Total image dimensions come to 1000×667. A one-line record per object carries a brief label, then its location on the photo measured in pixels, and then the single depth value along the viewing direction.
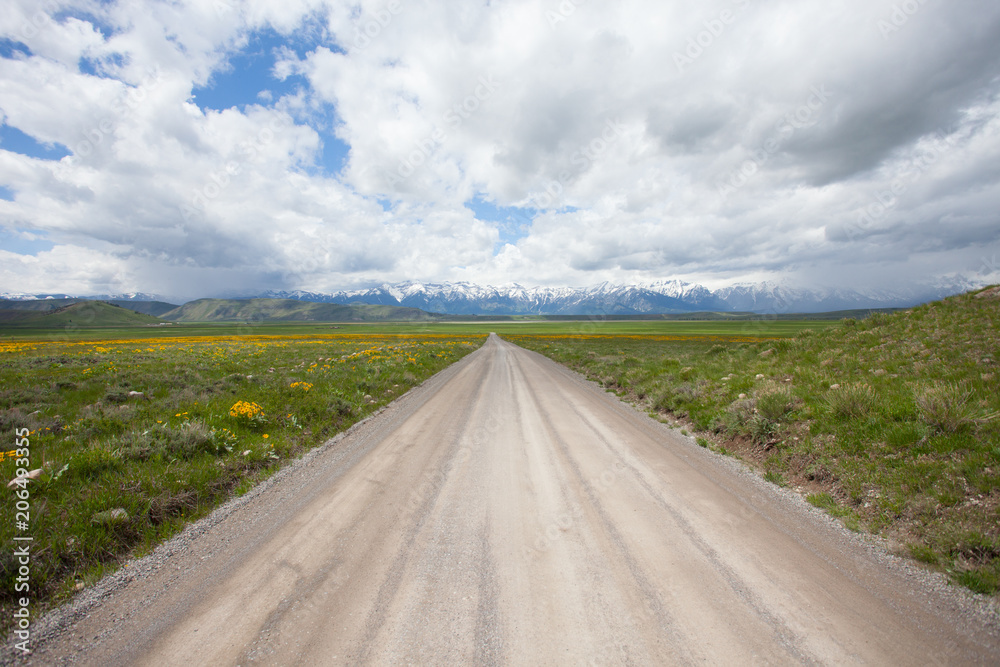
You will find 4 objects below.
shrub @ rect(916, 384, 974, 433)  6.15
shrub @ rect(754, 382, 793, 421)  8.78
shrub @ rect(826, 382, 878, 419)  7.63
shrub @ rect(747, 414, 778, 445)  8.22
